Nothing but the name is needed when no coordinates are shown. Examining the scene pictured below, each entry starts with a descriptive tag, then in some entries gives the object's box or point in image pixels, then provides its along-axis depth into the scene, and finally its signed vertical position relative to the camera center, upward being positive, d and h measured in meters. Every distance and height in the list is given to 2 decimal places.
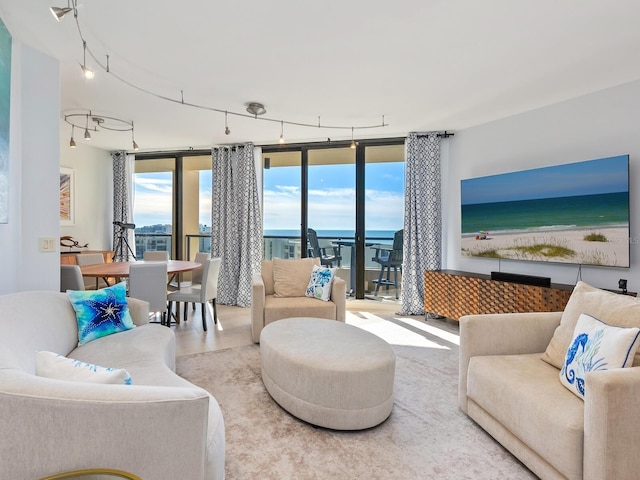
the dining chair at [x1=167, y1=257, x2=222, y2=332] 4.07 -0.63
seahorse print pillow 1.55 -0.50
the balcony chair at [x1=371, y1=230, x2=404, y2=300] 5.28 -0.30
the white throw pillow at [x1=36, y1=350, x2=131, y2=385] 1.17 -0.45
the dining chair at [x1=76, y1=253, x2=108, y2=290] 4.38 -0.27
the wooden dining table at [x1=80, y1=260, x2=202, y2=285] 3.56 -0.34
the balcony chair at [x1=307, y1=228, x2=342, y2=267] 5.56 -0.21
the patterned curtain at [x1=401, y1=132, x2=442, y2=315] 4.79 +0.32
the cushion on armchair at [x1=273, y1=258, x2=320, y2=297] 4.04 -0.44
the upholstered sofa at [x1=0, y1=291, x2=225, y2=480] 0.94 -0.52
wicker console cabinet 3.31 -0.58
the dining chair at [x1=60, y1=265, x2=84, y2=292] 3.25 -0.35
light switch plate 2.71 -0.06
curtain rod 4.76 +1.40
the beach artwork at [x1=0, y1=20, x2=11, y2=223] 2.19 +0.74
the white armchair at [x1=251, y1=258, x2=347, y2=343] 3.60 -0.63
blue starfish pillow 2.35 -0.51
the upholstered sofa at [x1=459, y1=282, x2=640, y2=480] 1.36 -0.70
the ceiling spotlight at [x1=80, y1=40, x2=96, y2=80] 2.33 +1.36
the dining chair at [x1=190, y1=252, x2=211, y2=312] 4.73 -0.52
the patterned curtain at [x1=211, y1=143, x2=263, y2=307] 5.46 +0.27
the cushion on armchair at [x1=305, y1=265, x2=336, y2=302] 3.85 -0.49
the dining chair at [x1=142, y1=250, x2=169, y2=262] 5.15 -0.26
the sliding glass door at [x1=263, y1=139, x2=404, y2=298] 5.31 +0.56
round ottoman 2.00 -0.81
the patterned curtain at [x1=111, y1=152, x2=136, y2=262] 6.19 +0.72
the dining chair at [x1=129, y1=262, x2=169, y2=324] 3.42 -0.45
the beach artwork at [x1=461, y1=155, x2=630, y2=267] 3.18 +0.27
